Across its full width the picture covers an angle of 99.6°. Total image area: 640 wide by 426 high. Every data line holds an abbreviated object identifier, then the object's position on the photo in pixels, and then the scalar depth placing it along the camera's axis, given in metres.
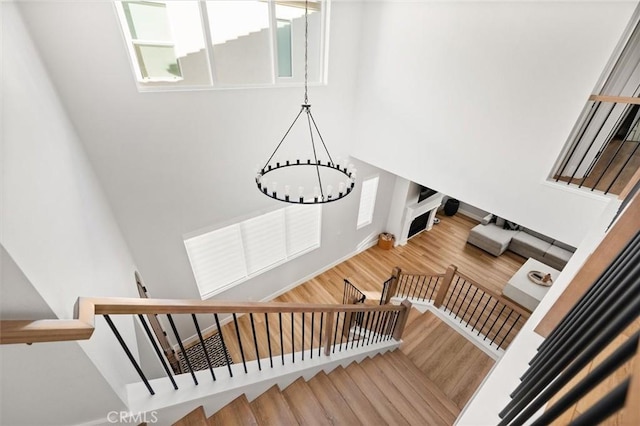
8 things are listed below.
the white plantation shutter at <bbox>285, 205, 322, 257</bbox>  5.12
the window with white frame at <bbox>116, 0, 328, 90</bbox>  2.88
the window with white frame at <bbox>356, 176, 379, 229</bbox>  6.21
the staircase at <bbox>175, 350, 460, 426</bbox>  2.01
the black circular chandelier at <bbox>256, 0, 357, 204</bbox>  2.64
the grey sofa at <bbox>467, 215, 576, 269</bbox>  6.62
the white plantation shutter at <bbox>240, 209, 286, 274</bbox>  4.61
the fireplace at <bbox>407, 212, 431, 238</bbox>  7.40
